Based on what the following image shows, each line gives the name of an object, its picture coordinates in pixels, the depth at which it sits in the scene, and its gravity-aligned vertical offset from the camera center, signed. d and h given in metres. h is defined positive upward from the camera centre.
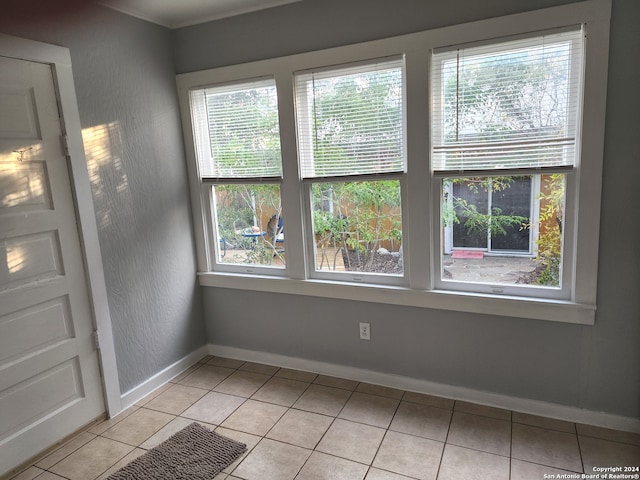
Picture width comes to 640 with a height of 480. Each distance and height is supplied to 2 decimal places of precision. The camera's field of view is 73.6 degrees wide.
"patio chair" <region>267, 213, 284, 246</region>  3.02 -0.42
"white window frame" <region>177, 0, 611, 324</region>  2.07 -0.13
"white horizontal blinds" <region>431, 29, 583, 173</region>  2.13 +0.27
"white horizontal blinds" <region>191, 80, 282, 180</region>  2.87 +0.29
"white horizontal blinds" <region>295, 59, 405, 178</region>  2.51 +0.28
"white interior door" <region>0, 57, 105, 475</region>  2.09 -0.50
